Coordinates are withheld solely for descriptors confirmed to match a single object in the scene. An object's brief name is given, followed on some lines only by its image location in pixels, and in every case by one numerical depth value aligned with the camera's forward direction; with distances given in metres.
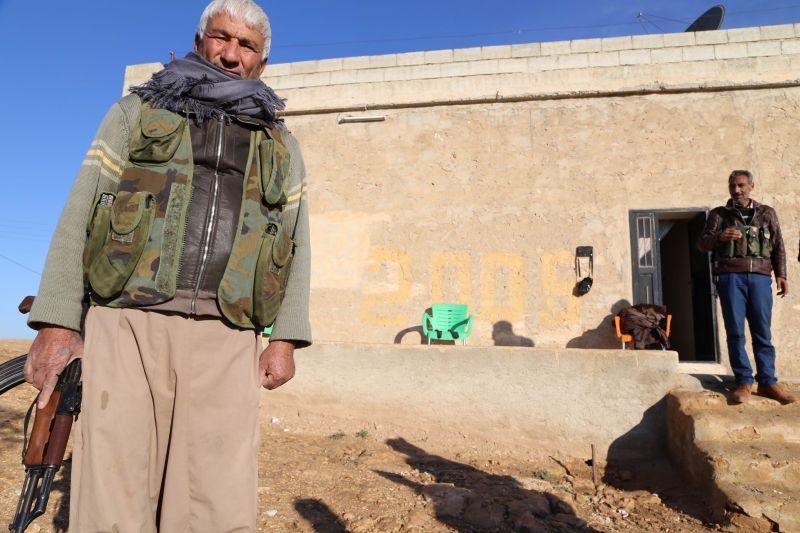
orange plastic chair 6.19
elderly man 1.38
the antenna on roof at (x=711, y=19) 8.21
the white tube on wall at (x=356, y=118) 7.64
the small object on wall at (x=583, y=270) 6.74
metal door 6.66
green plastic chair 6.85
